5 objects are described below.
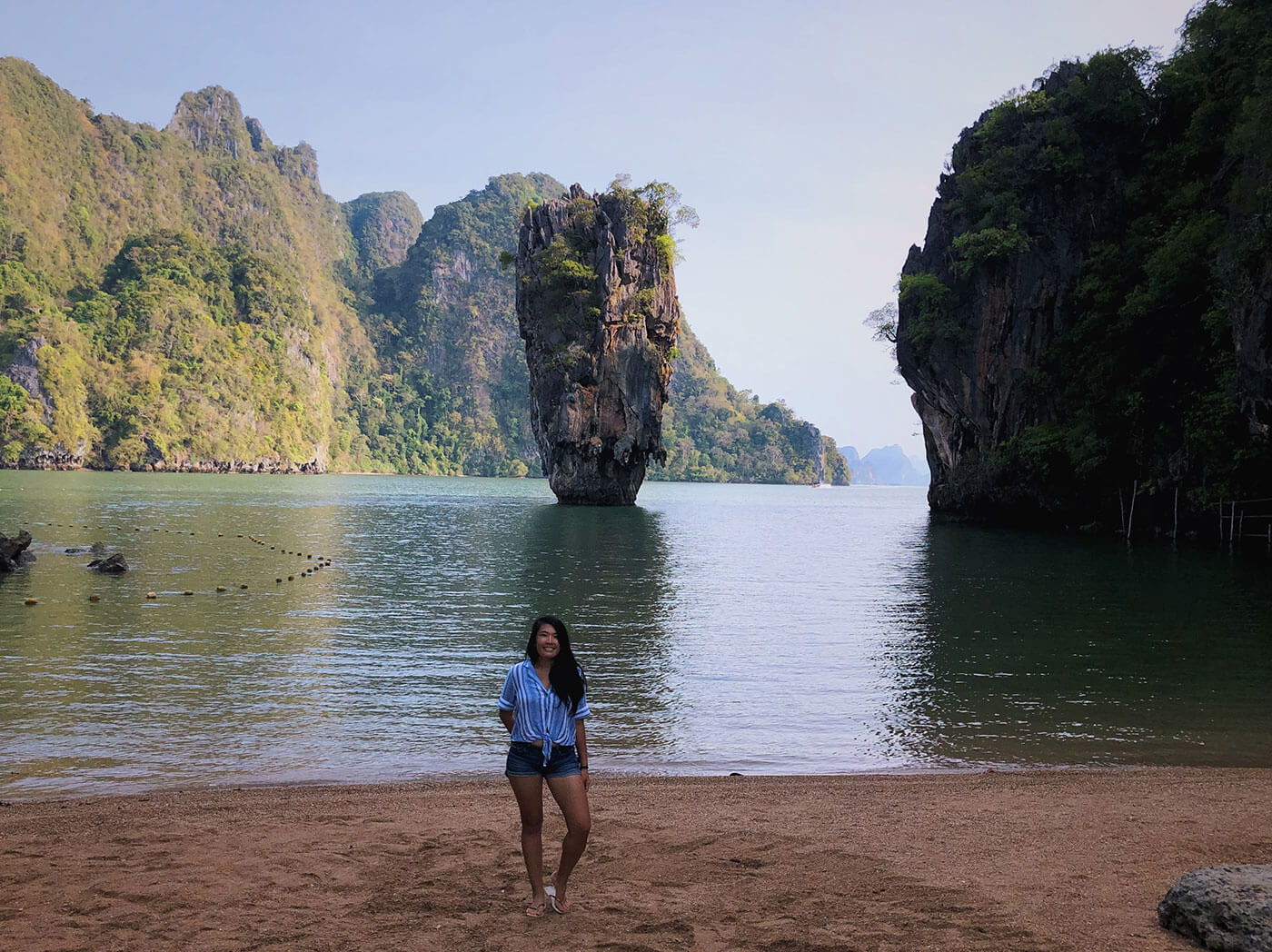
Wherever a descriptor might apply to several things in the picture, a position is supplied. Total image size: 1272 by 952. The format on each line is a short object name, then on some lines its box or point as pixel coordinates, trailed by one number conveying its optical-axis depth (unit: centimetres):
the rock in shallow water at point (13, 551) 2270
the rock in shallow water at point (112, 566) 2311
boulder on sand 461
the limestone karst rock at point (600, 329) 5900
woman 549
